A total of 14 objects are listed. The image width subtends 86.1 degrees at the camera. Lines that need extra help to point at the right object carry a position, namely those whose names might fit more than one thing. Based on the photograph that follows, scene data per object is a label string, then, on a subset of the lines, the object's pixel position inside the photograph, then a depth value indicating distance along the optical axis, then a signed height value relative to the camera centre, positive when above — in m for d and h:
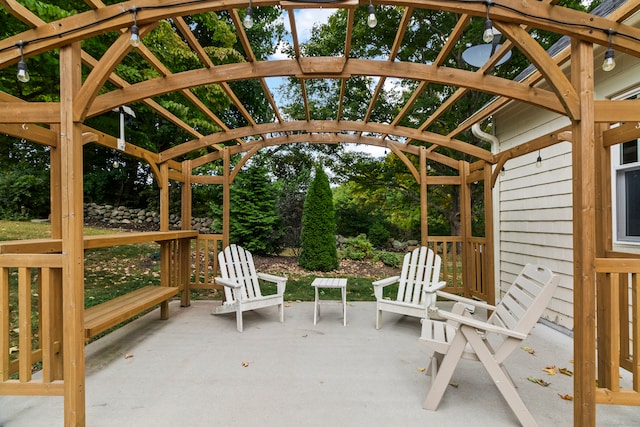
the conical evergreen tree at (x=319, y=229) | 7.50 -0.33
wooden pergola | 1.94 +0.52
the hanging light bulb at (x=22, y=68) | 1.94 +0.85
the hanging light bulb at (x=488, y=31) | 1.76 +0.94
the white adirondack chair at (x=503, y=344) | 2.10 -0.85
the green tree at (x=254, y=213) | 7.87 +0.05
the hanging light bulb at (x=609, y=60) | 1.86 +0.83
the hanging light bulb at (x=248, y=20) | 1.70 +0.98
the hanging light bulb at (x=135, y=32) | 1.92 +1.04
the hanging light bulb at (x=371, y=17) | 1.72 +1.00
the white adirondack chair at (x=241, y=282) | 3.88 -0.83
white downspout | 5.25 +0.04
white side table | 4.06 -0.86
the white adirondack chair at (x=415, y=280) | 3.87 -0.82
